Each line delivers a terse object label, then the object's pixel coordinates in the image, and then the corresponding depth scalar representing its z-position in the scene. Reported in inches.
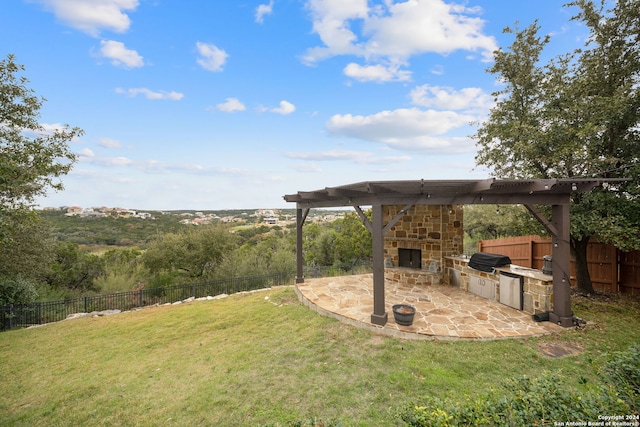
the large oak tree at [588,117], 234.2
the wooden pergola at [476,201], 199.5
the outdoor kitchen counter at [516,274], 219.3
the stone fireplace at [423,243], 332.8
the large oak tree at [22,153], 246.5
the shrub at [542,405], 62.5
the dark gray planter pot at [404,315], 202.2
